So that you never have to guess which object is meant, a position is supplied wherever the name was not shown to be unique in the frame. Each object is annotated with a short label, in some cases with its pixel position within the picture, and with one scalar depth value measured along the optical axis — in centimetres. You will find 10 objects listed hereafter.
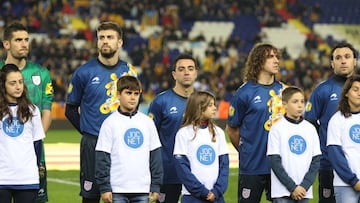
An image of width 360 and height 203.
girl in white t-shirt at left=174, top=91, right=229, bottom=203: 1193
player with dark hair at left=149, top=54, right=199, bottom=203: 1321
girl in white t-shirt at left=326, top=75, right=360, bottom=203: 1250
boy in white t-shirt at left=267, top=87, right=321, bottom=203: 1215
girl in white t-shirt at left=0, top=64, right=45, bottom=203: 1168
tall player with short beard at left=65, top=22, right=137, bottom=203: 1325
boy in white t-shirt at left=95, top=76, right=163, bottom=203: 1167
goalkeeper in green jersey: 1315
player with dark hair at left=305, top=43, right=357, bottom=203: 1373
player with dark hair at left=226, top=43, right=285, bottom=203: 1328
